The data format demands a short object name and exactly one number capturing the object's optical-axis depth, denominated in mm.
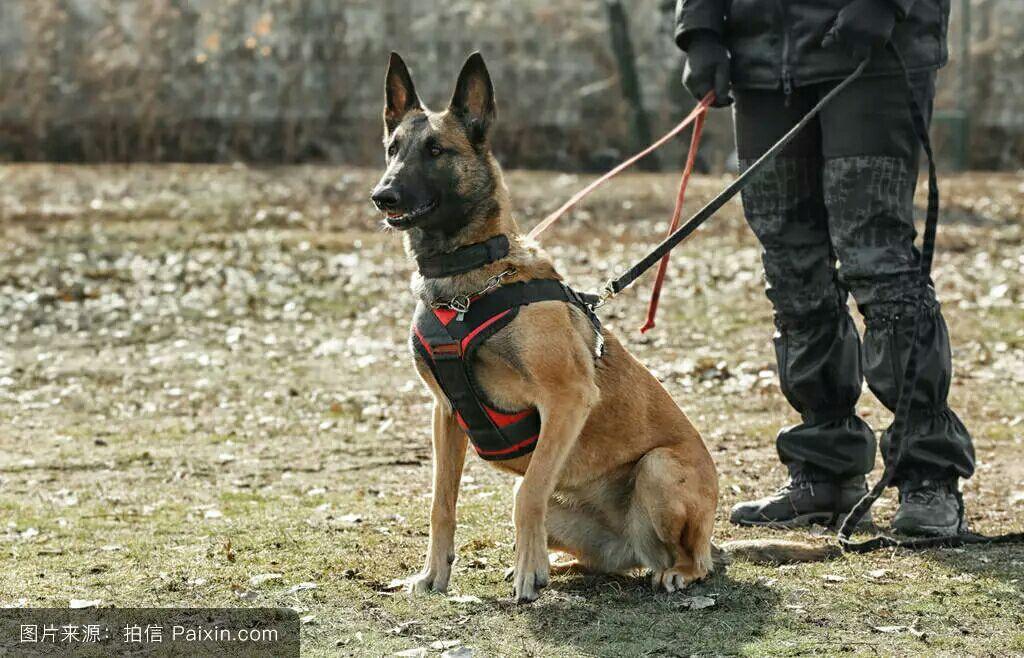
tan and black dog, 7855
